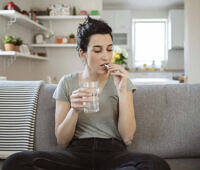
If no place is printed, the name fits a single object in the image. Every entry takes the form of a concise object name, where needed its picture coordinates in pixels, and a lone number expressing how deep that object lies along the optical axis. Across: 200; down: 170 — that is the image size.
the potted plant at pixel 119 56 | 3.09
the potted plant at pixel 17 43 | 3.04
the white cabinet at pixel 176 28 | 6.52
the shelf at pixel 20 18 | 2.96
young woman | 1.17
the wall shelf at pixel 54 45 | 4.22
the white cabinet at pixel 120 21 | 6.69
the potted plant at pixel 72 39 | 4.35
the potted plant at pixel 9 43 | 2.92
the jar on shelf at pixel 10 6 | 3.02
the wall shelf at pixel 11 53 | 2.86
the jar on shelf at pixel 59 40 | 4.36
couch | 1.49
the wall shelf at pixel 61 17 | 4.24
